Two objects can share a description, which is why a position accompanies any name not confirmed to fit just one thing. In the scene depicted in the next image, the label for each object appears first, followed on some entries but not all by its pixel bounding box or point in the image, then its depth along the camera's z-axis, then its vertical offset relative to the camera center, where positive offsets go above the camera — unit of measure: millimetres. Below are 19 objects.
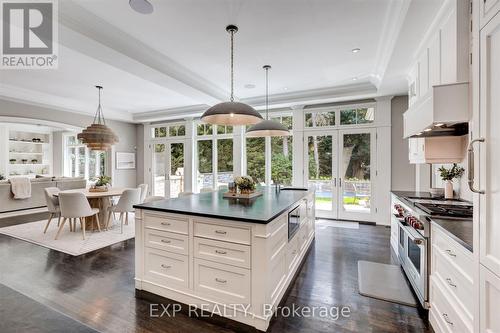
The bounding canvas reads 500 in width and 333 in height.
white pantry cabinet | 1107 +97
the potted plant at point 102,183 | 5180 -384
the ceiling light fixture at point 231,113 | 2586 +632
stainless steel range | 2105 -662
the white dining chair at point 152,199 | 3828 -541
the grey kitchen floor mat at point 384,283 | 2461 -1366
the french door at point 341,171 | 5566 -120
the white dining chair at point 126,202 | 4637 -715
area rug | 3793 -1303
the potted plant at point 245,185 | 3314 -269
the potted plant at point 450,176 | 2884 -124
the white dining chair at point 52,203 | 4500 -718
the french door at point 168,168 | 8125 -73
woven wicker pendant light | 4645 +584
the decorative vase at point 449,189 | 2943 -297
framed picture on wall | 8250 +187
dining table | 4766 -804
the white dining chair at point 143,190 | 5341 -557
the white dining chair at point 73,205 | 4008 -681
